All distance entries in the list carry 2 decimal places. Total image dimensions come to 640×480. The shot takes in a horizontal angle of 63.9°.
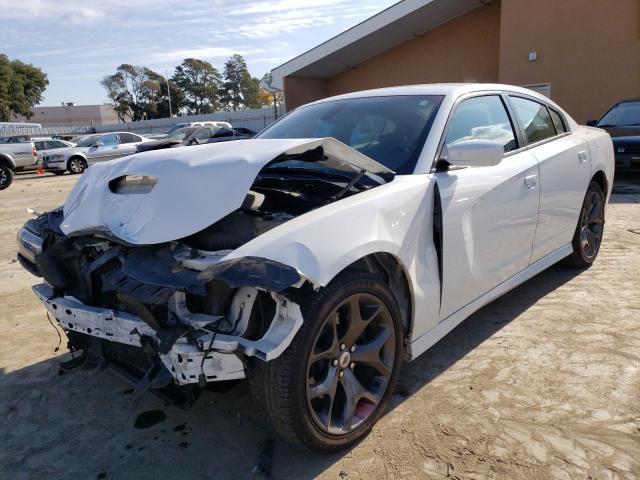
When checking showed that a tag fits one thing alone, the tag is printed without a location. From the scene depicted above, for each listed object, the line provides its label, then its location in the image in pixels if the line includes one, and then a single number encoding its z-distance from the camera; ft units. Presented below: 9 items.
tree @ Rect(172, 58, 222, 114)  257.55
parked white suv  59.03
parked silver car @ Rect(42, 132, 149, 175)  62.34
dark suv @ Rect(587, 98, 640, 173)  31.07
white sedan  6.60
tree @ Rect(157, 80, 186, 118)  241.96
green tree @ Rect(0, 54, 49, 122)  180.45
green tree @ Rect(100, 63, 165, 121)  237.25
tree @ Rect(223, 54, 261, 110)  272.10
